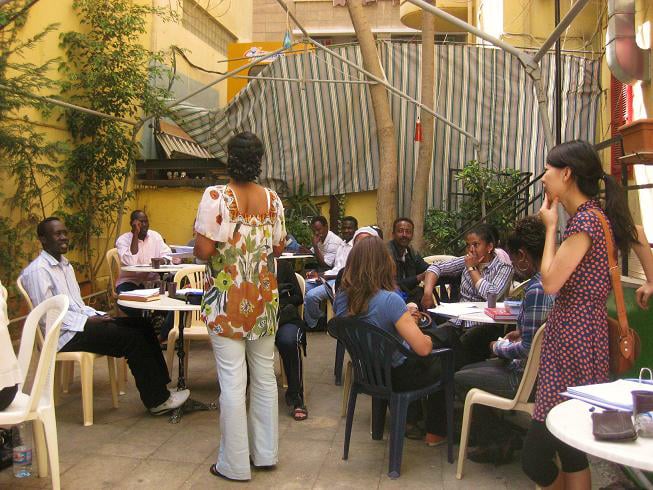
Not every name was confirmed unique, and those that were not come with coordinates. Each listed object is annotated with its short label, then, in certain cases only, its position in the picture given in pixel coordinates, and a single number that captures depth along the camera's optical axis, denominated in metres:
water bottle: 3.61
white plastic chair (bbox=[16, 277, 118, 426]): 4.68
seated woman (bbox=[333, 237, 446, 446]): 3.85
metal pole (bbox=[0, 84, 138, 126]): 6.37
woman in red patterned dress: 2.66
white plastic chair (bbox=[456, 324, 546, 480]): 3.55
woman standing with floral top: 3.78
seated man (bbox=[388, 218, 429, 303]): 6.44
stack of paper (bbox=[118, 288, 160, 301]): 5.00
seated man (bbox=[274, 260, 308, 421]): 5.05
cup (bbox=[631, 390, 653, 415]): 2.04
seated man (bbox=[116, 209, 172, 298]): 7.45
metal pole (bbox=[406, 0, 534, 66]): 4.77
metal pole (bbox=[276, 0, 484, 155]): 7.36
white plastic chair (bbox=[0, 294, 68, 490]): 3.32
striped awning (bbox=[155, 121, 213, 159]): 10.82
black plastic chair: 3.88
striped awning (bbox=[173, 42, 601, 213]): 10.38
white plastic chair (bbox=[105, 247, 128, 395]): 7.43
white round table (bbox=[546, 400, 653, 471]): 1.85
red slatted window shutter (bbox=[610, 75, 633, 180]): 7.92
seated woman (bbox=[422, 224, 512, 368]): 4.98
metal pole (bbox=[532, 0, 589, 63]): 4.12
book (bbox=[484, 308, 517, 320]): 4.28
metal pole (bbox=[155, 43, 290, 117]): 7.63
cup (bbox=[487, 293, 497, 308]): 4.71
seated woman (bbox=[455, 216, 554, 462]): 3.59
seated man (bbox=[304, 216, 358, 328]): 6.48
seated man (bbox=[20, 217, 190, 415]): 4.77
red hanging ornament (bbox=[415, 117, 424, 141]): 9.30
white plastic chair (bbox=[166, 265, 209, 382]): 5.51
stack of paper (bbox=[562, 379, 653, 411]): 2.22
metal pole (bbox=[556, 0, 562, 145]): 7.71
